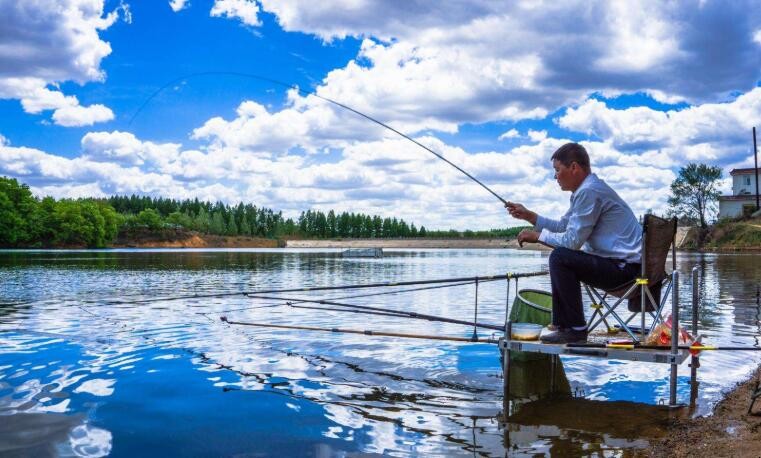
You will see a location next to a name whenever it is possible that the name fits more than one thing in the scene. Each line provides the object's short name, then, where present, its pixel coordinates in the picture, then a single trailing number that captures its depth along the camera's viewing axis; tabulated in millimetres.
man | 6812
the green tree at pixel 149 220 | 181625
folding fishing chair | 6613
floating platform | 93812
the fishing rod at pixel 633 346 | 6758
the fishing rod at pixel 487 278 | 7770
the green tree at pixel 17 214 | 114044
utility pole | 80288
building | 93000
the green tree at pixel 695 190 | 99938
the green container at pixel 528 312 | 8688
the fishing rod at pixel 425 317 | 7980
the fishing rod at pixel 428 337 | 7652
